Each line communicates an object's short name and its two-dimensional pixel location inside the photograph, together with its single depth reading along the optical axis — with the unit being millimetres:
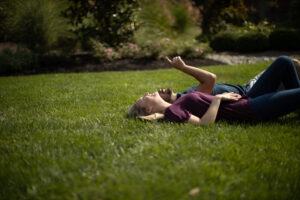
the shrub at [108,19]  9312
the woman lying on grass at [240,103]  2611
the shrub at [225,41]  12719
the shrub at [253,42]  11422
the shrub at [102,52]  9023
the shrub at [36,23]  9383
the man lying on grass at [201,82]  3154
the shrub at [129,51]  9632
